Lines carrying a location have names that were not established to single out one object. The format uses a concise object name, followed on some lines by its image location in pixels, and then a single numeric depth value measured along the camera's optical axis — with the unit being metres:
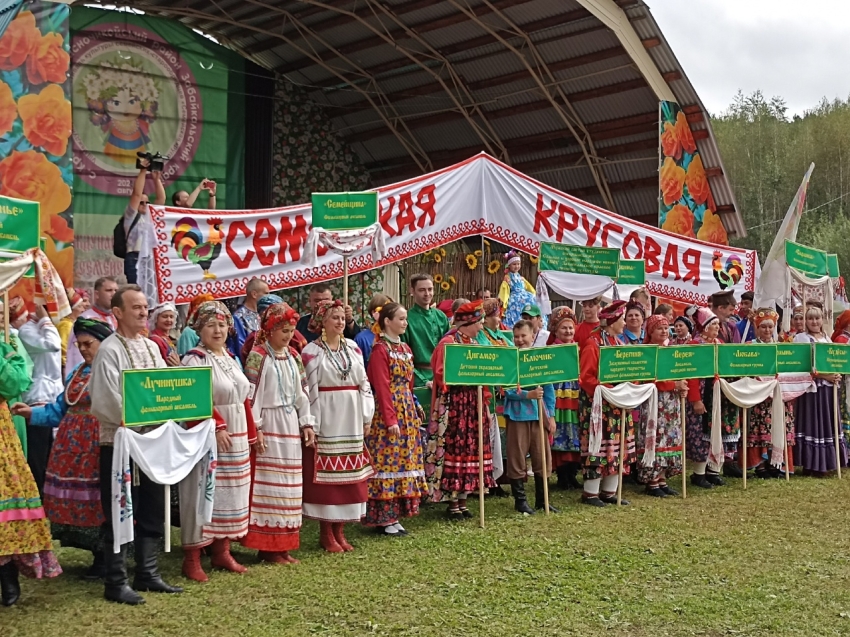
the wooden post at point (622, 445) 7.18
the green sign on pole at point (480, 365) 6.39
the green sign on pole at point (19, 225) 4.81
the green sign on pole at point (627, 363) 7.19
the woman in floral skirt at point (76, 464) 4.82
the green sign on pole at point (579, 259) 8.40
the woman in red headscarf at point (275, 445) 5.47
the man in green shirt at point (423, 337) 7.25
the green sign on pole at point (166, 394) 4.59
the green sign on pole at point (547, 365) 6.74
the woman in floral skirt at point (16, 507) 4.37
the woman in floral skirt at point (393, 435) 6.21
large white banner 6.89
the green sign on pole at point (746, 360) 8.03
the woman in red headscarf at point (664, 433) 7.68
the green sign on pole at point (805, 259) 9.41
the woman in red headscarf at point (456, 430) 6.66
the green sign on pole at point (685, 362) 7.57
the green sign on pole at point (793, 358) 8.48
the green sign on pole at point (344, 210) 6.97
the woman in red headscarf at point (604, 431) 7.27
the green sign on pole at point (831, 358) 8.69
